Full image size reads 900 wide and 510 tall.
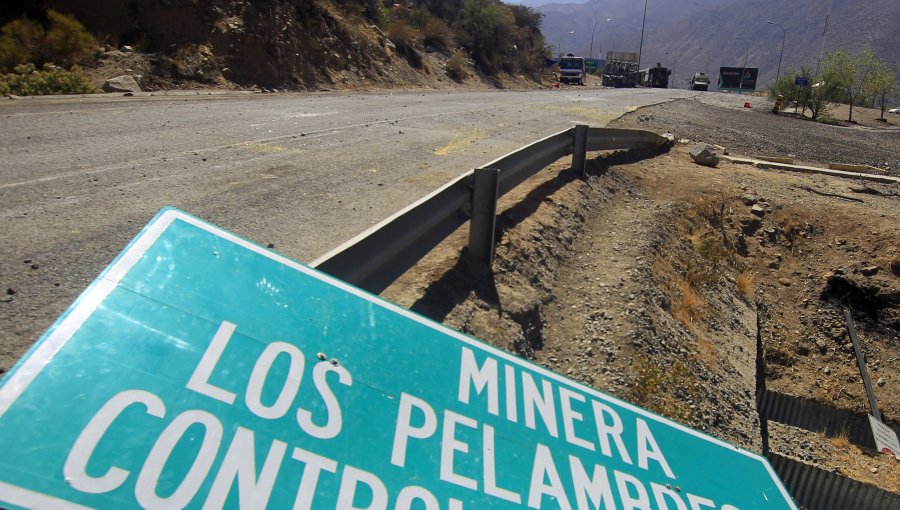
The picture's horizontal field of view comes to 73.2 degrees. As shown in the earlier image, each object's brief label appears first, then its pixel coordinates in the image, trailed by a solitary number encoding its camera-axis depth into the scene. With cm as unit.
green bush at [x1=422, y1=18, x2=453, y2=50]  3825
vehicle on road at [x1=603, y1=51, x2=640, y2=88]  6110
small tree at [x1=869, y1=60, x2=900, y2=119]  4147
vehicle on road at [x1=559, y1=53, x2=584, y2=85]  5491
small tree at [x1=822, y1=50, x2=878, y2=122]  4047
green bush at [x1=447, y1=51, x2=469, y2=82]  3562
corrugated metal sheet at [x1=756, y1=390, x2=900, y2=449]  753
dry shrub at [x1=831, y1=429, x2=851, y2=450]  712
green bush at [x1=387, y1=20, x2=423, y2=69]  3156
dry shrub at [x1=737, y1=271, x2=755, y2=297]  837
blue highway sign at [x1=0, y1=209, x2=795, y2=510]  143
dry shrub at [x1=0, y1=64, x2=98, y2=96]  1252
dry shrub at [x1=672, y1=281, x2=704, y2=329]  618
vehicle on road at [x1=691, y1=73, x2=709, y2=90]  6191
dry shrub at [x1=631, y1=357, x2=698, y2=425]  439
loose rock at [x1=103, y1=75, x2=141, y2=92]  1468
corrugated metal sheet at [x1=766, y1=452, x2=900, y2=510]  598
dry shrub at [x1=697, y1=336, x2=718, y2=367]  554
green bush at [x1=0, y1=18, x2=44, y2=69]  1433
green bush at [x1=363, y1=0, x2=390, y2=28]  3187
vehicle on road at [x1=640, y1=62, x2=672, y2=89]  6519
